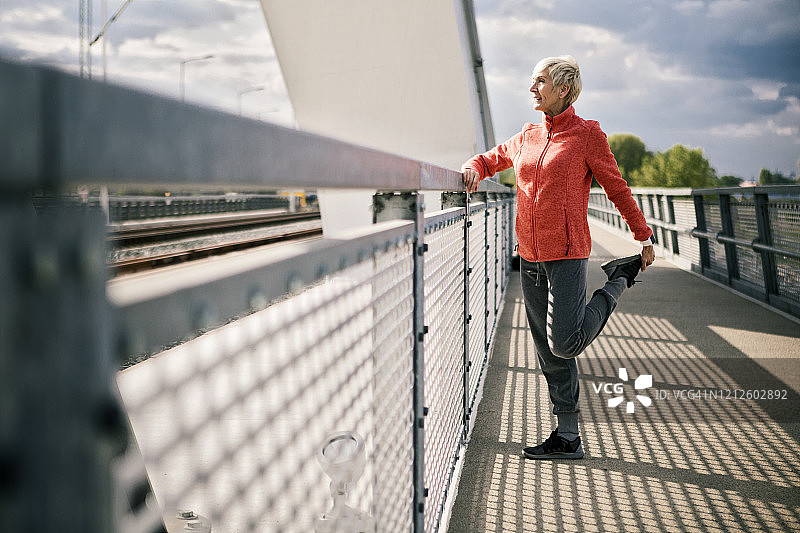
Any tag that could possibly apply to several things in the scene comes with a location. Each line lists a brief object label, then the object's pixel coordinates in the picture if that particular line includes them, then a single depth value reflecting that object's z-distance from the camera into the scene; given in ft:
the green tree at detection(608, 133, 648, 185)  458.09
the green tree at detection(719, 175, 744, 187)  404.16
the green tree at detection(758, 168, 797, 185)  443.73
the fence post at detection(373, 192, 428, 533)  6.00
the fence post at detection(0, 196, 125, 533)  1.37
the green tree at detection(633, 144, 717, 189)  329.93
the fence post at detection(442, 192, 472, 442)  11.25
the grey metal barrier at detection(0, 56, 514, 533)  1.40
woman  10.34
